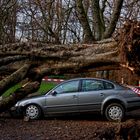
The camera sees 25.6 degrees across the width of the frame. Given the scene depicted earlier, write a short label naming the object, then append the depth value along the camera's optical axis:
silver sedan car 10.13
